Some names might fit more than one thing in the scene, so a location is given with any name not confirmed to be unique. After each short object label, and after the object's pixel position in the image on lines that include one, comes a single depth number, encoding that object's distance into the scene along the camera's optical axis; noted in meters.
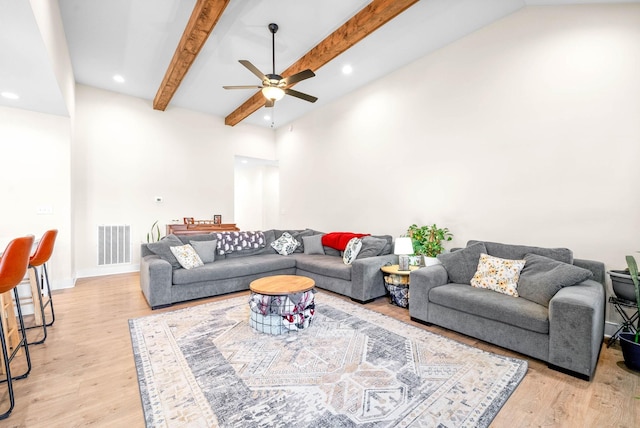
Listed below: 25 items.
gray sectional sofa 3.46
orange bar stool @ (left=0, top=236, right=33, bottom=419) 1.66
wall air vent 5.28
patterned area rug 1.63
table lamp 3.56
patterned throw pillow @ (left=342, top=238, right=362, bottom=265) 4.08
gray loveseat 2.01
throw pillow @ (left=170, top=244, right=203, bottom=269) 3.75
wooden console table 5.71
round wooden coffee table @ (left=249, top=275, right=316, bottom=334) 2.68
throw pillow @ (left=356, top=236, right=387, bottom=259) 4.07
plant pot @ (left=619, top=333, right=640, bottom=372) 2.07
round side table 3.46
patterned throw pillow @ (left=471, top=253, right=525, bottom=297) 2.68
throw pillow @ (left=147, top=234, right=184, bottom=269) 3.77
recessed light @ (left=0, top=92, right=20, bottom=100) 3.45
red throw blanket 4.70
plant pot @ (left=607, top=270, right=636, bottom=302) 2.24
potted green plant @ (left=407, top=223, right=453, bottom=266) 3.77
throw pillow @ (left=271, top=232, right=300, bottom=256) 4.99
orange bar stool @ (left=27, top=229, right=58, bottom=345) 2.59
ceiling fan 3.26
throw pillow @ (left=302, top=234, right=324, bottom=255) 5.02
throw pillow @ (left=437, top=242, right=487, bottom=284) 3.06
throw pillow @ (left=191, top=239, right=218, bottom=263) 4.14
